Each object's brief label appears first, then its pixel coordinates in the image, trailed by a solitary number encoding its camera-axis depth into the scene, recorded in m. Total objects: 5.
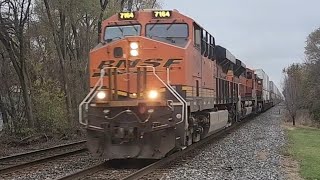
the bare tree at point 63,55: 24.03
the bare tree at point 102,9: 26.00
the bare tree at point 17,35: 21.25
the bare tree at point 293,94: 31.70
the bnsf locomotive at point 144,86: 10.59
